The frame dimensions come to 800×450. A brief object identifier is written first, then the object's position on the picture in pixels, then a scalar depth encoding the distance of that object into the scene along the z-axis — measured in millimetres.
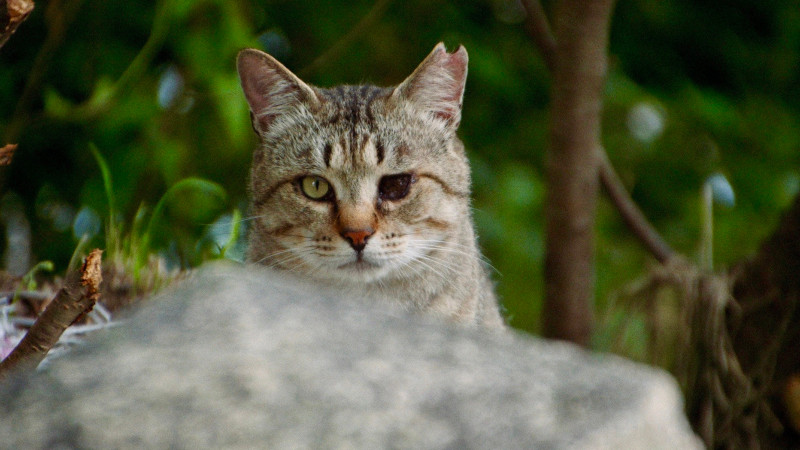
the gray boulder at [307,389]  2548
